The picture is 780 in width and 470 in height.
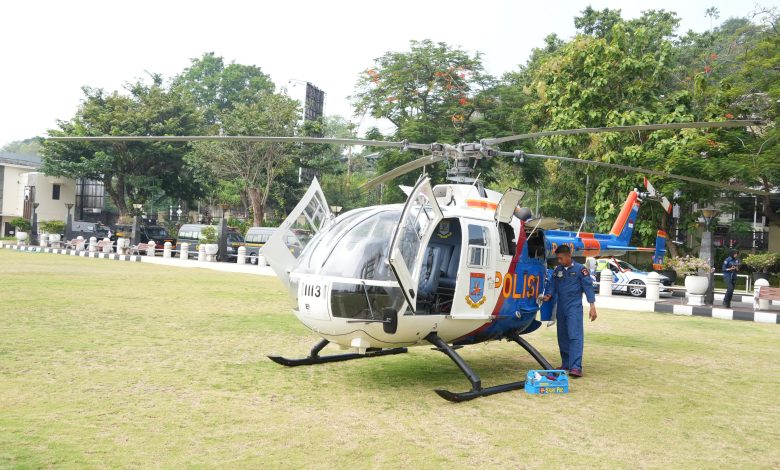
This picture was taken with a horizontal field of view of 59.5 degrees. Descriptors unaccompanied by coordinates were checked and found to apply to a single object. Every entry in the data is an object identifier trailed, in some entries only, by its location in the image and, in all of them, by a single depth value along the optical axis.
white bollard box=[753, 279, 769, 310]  16.41
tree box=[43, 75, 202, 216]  41.94
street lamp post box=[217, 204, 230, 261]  28.30
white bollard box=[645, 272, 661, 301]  17.59
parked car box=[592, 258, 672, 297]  20.50
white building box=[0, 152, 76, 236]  48.94
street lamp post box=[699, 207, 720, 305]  16.80
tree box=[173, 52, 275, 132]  65.69
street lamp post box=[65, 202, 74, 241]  35.84
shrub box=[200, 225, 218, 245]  31.59
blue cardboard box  6.62
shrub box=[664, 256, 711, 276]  17.12
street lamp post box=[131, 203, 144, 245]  32.25
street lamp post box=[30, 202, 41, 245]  37.72
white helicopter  5.94
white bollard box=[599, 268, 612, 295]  17.98
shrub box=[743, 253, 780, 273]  22.05
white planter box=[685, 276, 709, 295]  17.03
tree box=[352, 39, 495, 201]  28.30
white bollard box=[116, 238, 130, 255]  30.88
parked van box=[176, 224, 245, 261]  31.61
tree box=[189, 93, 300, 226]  37.34
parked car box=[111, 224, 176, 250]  35.23
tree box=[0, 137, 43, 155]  104.50
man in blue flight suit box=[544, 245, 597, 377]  7.50
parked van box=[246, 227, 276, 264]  29.05
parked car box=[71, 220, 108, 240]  36.81
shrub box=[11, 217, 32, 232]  41.56
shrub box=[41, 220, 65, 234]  38.56
